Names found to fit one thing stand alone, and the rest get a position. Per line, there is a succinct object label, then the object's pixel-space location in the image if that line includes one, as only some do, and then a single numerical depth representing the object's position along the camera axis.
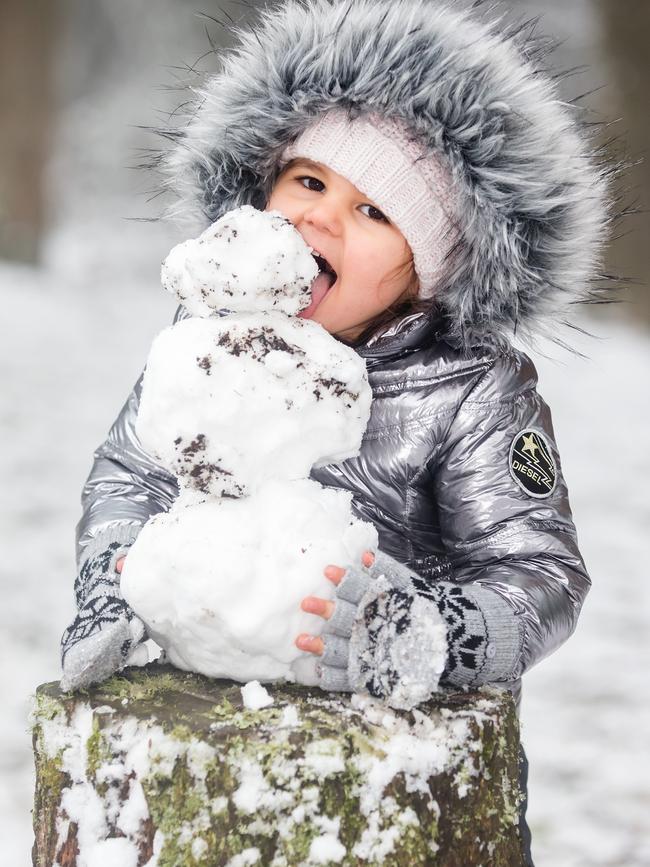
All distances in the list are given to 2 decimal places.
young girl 1.61
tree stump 1.45
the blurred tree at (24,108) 9.06
